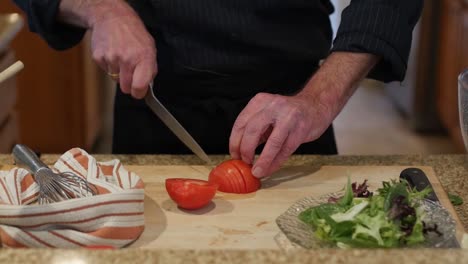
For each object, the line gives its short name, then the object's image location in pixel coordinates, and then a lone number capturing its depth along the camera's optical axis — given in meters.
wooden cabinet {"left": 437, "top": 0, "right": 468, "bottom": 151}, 3.81
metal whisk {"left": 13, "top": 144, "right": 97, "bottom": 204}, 1.35
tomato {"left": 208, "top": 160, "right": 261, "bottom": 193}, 1.49
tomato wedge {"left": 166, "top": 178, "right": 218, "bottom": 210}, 1.42
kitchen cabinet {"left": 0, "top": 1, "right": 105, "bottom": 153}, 3.55
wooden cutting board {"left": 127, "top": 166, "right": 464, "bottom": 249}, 1.34
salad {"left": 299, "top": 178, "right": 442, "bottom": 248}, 1.25
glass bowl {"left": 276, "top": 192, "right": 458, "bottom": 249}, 1.30
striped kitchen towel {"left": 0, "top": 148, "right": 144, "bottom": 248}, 1.26
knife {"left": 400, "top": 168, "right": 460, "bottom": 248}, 1.44
